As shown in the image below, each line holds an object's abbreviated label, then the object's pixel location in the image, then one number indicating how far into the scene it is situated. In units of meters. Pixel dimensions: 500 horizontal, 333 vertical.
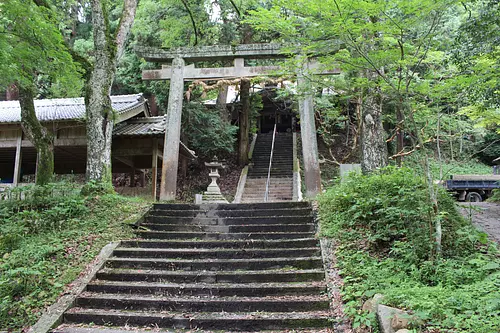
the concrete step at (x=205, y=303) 4.98
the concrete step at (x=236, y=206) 8.52
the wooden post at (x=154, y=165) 13.68
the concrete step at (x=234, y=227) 7.54
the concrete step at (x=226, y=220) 7.88
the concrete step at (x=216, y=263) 6.04
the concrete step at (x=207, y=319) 4.63
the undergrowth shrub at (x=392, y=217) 5.11
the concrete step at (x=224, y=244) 6.73
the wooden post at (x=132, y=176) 18.96
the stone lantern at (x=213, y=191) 12.16
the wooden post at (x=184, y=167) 18.62
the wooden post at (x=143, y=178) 21.56
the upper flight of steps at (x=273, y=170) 15.81
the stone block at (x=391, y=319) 3.53
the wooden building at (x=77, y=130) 13.74
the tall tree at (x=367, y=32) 4.89
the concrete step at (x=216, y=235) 7.14
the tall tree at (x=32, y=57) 7.50
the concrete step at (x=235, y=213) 8.18
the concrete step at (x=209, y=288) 5.34
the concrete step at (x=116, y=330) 4.65
